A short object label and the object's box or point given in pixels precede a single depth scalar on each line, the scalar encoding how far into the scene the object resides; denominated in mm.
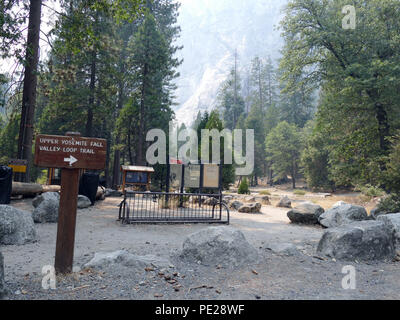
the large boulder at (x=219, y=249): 4773
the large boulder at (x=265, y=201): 18412
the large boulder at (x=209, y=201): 15248
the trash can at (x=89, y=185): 12812
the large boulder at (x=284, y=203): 16891
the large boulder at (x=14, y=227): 5973
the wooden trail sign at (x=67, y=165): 4043
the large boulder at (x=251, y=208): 13656
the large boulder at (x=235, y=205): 14426
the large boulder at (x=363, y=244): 5324
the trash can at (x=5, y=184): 10617
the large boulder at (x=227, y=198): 16989
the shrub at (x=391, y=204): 9422
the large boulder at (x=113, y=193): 18275
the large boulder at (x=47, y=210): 8636
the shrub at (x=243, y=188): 26781
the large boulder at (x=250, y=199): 17389
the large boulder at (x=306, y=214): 10548
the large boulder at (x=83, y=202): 11905
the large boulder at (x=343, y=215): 9242
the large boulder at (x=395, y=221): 6271
